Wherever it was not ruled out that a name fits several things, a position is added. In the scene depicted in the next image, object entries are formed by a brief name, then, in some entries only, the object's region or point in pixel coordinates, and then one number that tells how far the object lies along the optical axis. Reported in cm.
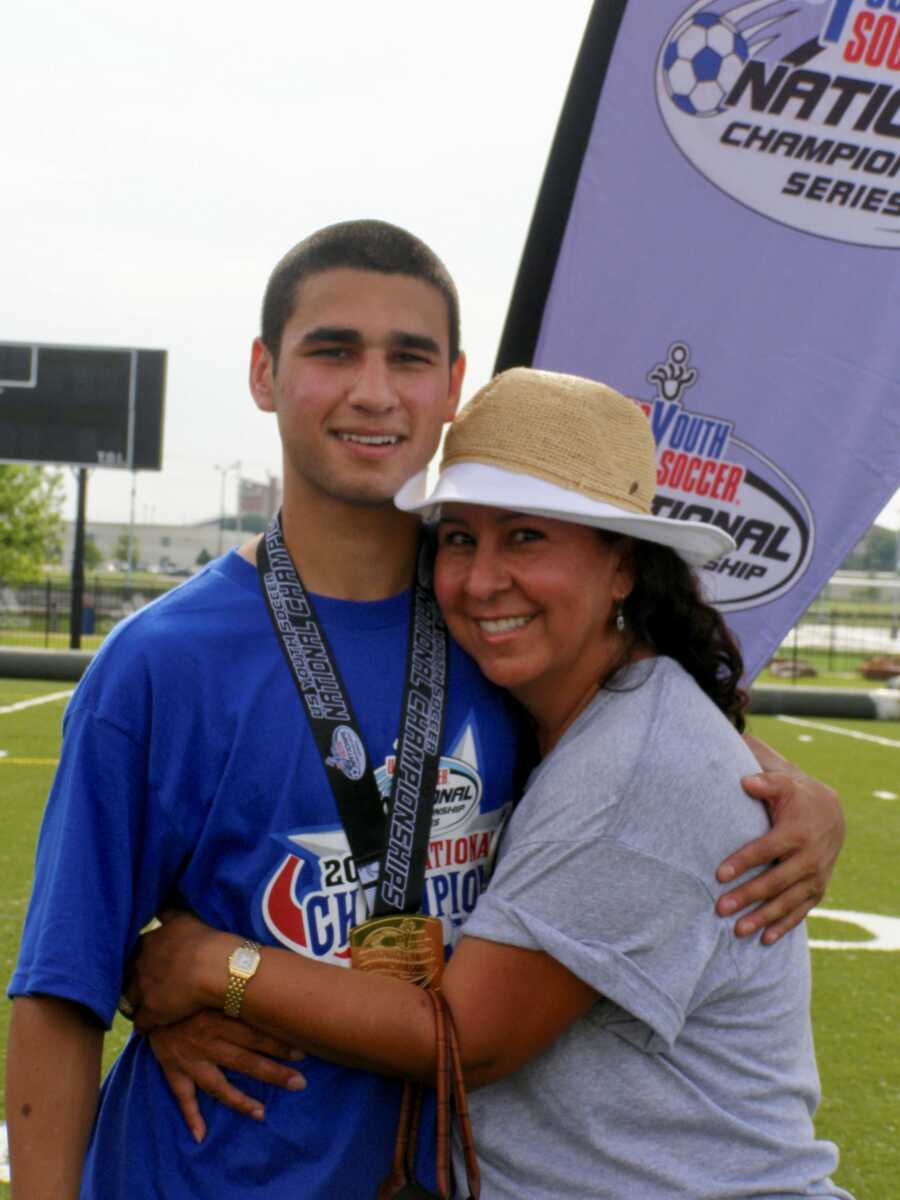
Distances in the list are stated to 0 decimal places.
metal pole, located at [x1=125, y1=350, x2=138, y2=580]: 2172
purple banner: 240
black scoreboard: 2180
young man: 173
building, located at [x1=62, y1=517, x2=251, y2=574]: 11781
